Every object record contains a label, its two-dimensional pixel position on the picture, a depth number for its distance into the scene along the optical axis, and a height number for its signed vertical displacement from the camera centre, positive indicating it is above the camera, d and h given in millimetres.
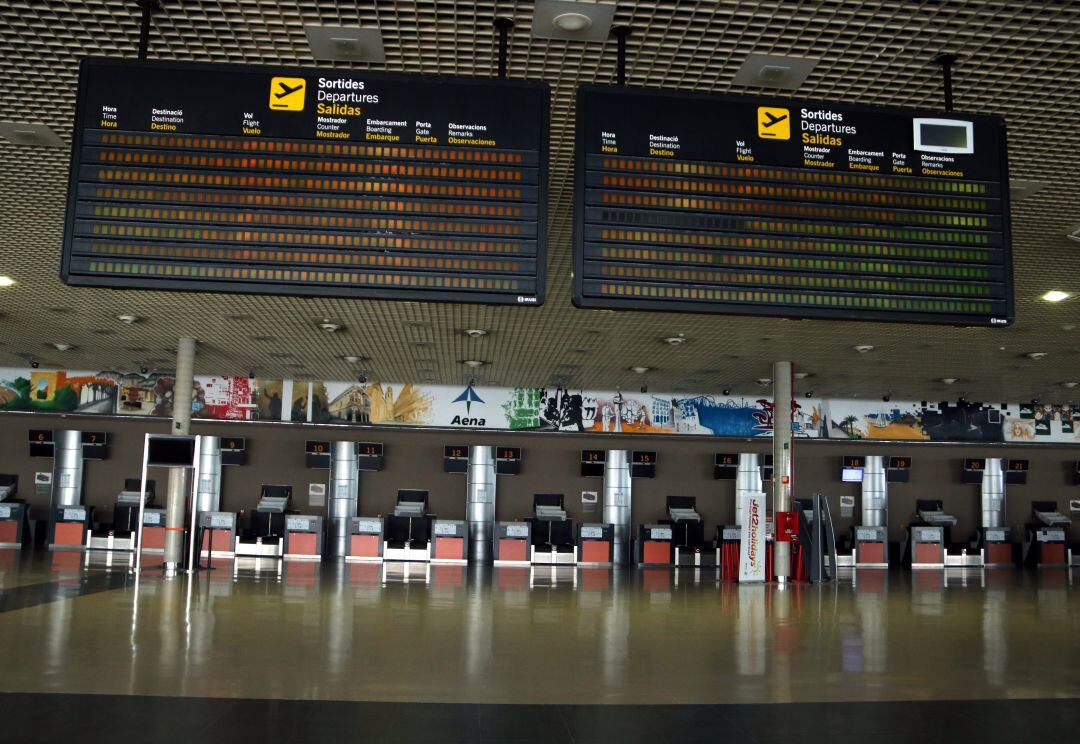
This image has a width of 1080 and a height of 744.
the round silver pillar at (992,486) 23109 -215
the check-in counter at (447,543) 20344 -1641
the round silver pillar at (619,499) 21969 -670
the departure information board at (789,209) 4816 +1385
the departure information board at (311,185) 4688 +1409
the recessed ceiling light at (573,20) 4742 +2322
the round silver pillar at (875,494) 22734 -454
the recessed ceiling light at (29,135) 6699 +2351
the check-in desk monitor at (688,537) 21422 -1503
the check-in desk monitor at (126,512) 20656 -1126
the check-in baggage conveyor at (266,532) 20172 -1492
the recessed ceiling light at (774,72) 5301 +2319
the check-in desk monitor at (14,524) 20312 -1408
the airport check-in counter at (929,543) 21922 -1559
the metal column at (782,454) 15891 +336
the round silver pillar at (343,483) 21422 -408
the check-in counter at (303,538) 20094 -1570
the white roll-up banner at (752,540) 15898 -1133
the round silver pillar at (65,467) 21172 -160
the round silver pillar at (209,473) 21219 -237
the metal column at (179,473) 15078 -181
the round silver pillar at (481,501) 21656 -769
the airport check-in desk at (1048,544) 22531 -1576
